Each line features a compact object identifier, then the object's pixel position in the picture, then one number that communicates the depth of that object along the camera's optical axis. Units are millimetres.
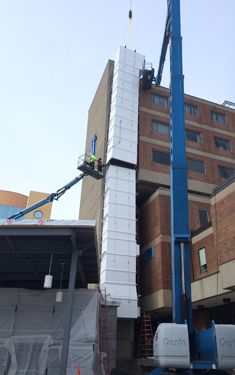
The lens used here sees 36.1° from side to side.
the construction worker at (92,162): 34672
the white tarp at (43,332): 15297
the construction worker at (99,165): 35984
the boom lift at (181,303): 12414
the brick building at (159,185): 26828
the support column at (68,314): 12039
